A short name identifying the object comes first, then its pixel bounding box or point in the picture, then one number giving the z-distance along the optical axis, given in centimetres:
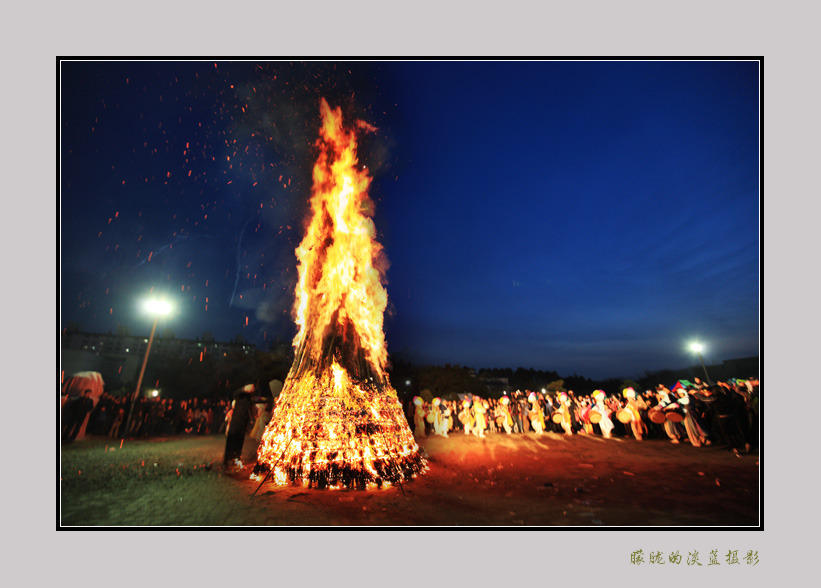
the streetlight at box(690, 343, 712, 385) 1703
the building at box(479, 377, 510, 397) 5370
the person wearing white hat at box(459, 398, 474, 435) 1641
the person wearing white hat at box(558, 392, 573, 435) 1435
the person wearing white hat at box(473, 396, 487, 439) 1535
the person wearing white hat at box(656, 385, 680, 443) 1121
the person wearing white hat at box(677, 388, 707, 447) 1040
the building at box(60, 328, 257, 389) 1728
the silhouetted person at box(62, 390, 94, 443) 1169
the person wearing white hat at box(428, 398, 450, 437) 1480
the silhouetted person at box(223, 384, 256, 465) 848
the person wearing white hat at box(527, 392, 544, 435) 1516
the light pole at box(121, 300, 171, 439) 1230
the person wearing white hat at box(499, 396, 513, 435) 1562
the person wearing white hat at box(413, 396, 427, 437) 1445
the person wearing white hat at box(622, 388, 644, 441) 1242
